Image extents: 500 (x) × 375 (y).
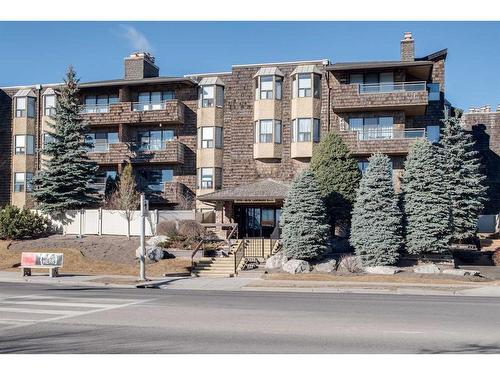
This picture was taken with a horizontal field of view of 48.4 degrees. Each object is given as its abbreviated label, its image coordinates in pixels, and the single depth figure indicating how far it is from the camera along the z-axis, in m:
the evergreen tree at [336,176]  31.77
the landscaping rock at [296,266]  26.91
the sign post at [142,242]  24.23
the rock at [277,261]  28.08
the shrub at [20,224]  33.75
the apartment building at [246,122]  35.75
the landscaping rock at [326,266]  27.19
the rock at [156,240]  31.66
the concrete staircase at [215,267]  27.59
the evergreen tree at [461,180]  34.06
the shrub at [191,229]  32.00
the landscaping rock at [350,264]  26.89
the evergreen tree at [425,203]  27.06
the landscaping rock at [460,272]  25.44
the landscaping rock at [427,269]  26.09
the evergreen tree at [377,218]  26.73
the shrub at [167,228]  32.37
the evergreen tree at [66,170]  35.81
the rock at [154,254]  29.39
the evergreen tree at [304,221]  27.47
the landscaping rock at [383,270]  25.94
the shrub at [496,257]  29.59
